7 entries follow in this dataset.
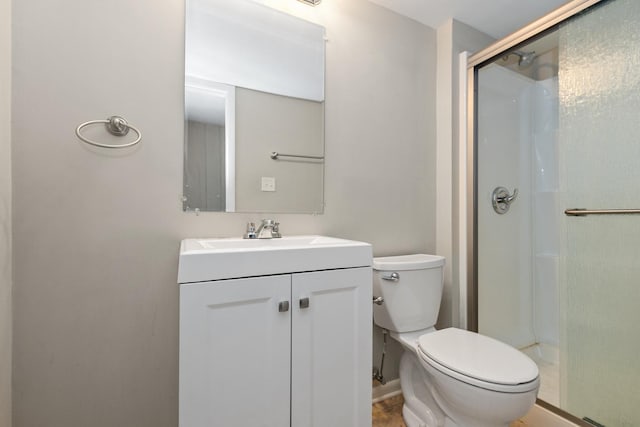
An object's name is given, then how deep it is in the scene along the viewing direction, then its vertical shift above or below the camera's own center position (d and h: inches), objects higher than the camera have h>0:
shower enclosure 49.3 +3.3
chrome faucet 47.9 -2.5
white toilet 36.4 -20.9
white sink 30.6 -5.2
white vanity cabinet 30.7 -16.3
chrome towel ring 38.7 +12.3
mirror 46.0 +18.7
